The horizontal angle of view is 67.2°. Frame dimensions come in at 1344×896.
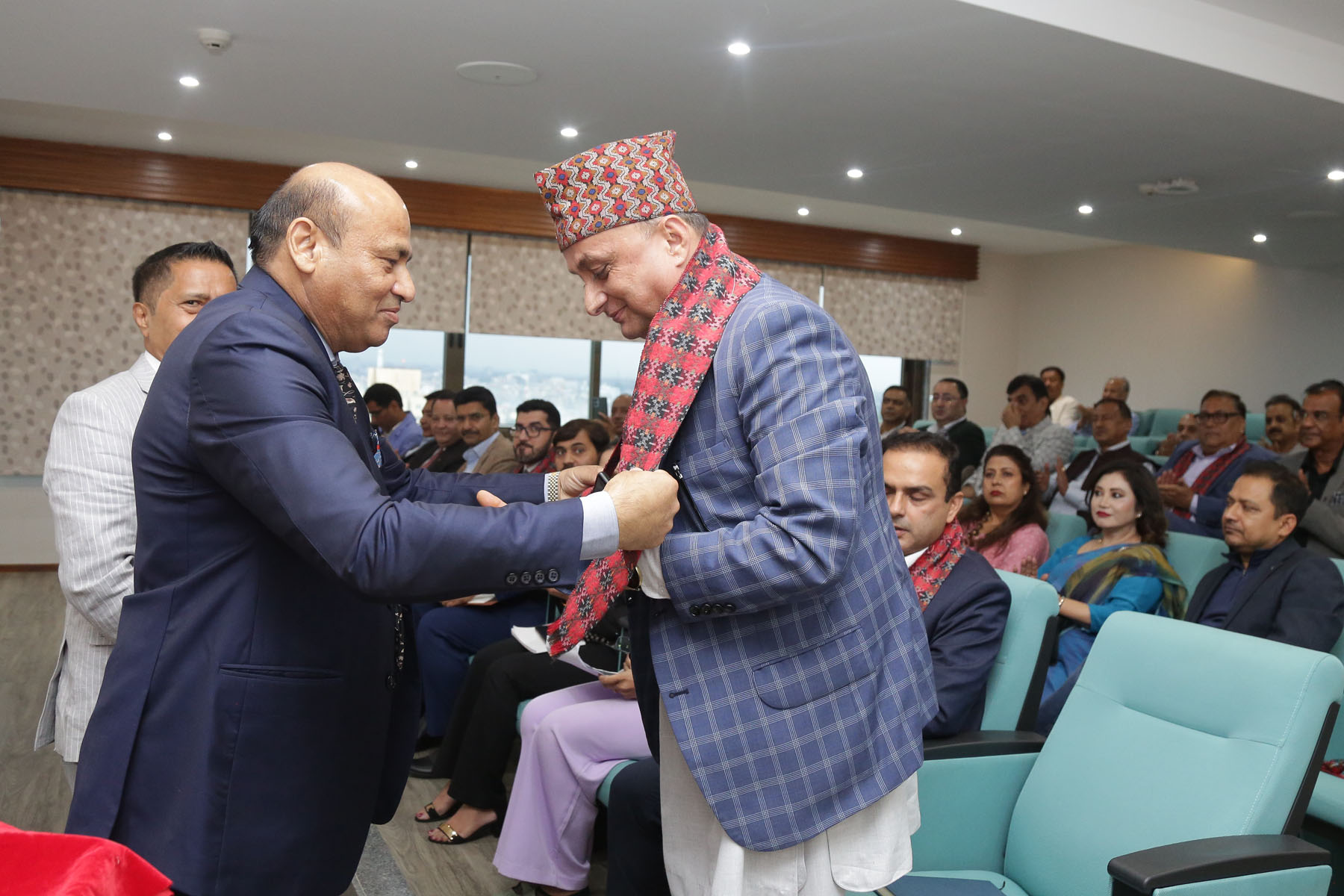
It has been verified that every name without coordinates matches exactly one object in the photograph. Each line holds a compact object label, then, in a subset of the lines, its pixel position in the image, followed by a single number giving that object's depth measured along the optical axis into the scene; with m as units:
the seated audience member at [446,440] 5.32
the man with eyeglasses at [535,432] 4.71
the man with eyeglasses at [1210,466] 4.55
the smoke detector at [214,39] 3.60
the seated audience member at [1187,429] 6.10
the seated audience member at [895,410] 7.45
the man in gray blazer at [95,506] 1.57
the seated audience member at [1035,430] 5.96
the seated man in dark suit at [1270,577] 2.64
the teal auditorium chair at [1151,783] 1.50
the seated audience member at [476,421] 5.25
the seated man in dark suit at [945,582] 2.08
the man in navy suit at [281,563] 0.99
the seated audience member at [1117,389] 7.91
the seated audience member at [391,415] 6.29
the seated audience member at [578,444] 4.05
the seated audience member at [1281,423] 5.71
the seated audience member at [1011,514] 3.43
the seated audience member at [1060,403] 8.16
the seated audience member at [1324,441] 4.36
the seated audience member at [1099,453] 4.96
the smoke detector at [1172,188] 5.37
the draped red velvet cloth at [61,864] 0.69
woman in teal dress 2.80
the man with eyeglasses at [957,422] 6.43
